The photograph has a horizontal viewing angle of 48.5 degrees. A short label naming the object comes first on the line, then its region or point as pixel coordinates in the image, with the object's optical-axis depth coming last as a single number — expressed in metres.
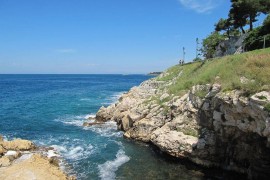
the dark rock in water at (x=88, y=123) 42.19
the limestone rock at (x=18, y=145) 28.89
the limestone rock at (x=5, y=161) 24.15
